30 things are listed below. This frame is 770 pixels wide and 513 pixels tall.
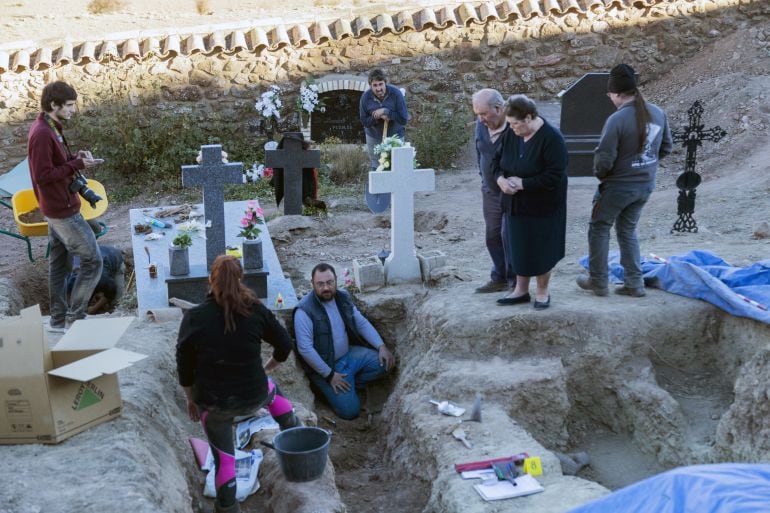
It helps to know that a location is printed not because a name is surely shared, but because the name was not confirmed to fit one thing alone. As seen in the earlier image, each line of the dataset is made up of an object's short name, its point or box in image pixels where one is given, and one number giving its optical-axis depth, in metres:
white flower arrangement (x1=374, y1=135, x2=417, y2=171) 7.55
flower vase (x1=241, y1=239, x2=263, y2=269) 7.39
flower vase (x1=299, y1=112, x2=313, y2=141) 13.09
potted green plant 7.18
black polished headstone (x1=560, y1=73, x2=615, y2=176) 10.42
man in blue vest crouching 6.91
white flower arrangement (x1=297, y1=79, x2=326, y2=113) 12.73
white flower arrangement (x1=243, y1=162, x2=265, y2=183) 11.90
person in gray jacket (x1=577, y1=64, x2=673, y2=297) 6.03
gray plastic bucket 4.89
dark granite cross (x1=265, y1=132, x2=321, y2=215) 10.32
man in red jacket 5.94
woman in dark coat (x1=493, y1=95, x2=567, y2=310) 5.88
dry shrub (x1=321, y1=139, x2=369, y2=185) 12.21
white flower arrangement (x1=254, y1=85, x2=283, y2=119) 12.43
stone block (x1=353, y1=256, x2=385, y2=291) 7.57
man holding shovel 9.73
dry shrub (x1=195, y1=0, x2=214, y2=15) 13.91
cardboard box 4.39
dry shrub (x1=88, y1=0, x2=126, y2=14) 13.77
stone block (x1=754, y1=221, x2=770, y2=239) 7.96
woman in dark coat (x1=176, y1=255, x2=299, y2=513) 4.50
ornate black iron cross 8.45
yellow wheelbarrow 8.67
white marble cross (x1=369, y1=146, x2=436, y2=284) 7.40
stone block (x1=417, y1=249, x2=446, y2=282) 7.64
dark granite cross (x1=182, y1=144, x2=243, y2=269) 7.28
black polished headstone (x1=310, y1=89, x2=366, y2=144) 13.48
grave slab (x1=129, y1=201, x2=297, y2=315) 7.29
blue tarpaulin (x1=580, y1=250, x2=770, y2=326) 6.18
